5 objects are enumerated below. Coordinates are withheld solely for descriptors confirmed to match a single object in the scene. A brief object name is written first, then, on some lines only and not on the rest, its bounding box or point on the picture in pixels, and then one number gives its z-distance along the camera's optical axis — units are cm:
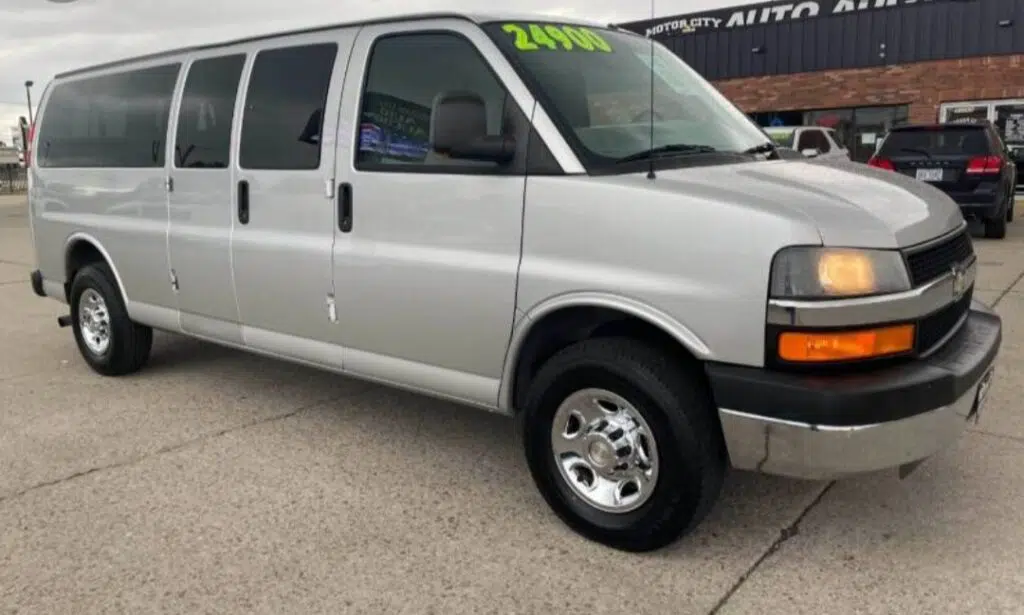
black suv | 1094
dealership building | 1917
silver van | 273
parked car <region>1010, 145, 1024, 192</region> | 1872
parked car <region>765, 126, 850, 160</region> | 1298
